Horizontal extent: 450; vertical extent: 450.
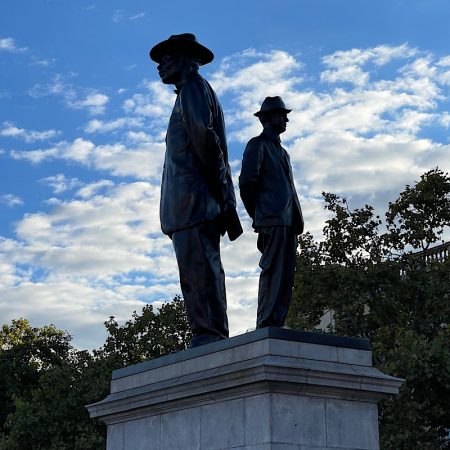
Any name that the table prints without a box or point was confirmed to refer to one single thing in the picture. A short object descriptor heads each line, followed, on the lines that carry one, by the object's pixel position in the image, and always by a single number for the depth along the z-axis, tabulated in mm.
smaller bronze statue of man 8977
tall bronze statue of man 8984
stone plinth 7371
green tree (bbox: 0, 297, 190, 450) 27984
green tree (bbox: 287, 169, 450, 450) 21203
